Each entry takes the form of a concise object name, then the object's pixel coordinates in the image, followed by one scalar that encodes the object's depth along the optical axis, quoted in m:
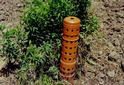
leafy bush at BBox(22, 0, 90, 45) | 3.35
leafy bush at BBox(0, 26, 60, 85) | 3.17
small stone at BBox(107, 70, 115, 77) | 3.30
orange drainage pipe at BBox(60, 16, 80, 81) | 2.91
